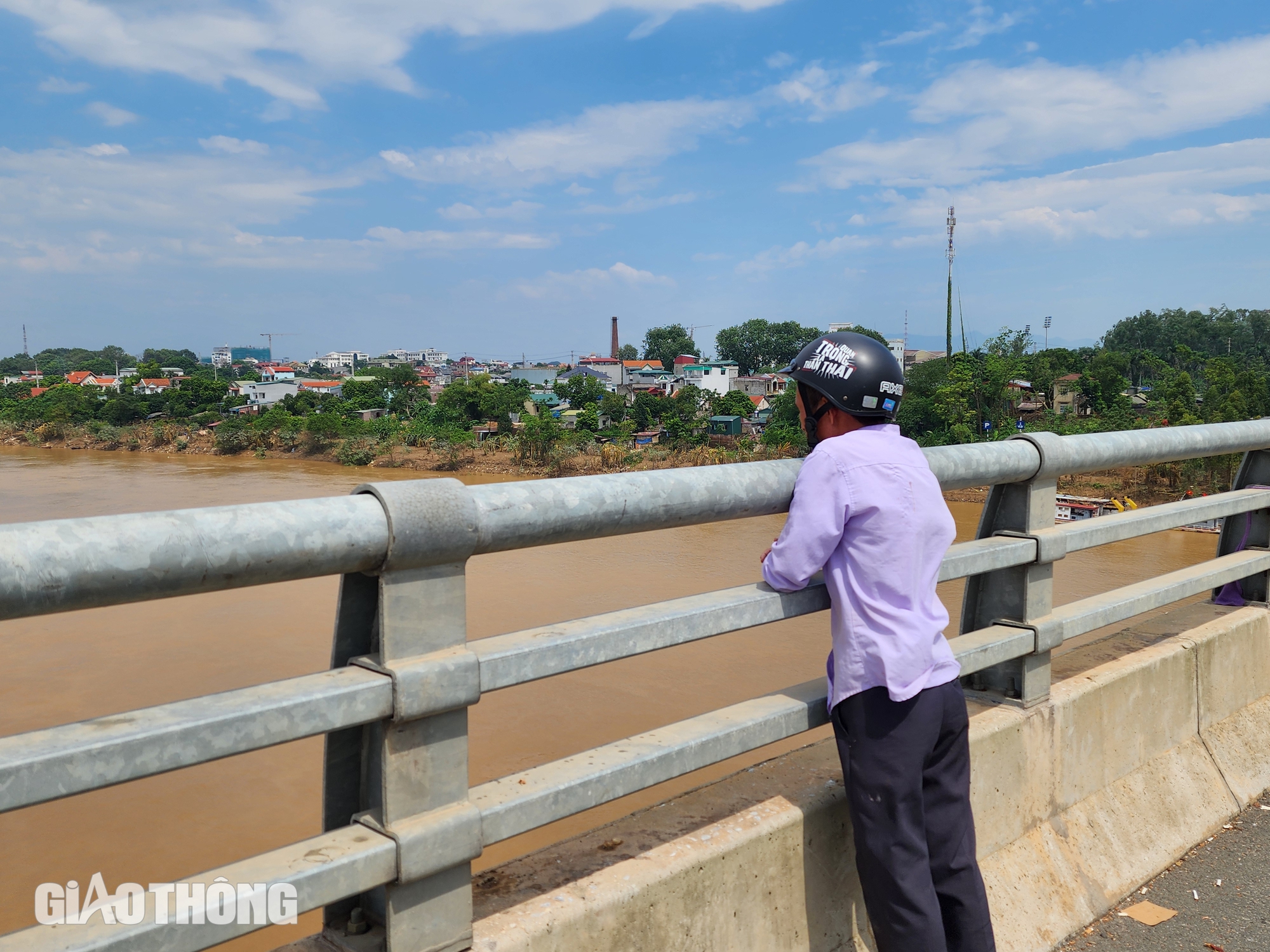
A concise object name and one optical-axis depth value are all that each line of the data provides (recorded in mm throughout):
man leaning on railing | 1916
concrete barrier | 1804
